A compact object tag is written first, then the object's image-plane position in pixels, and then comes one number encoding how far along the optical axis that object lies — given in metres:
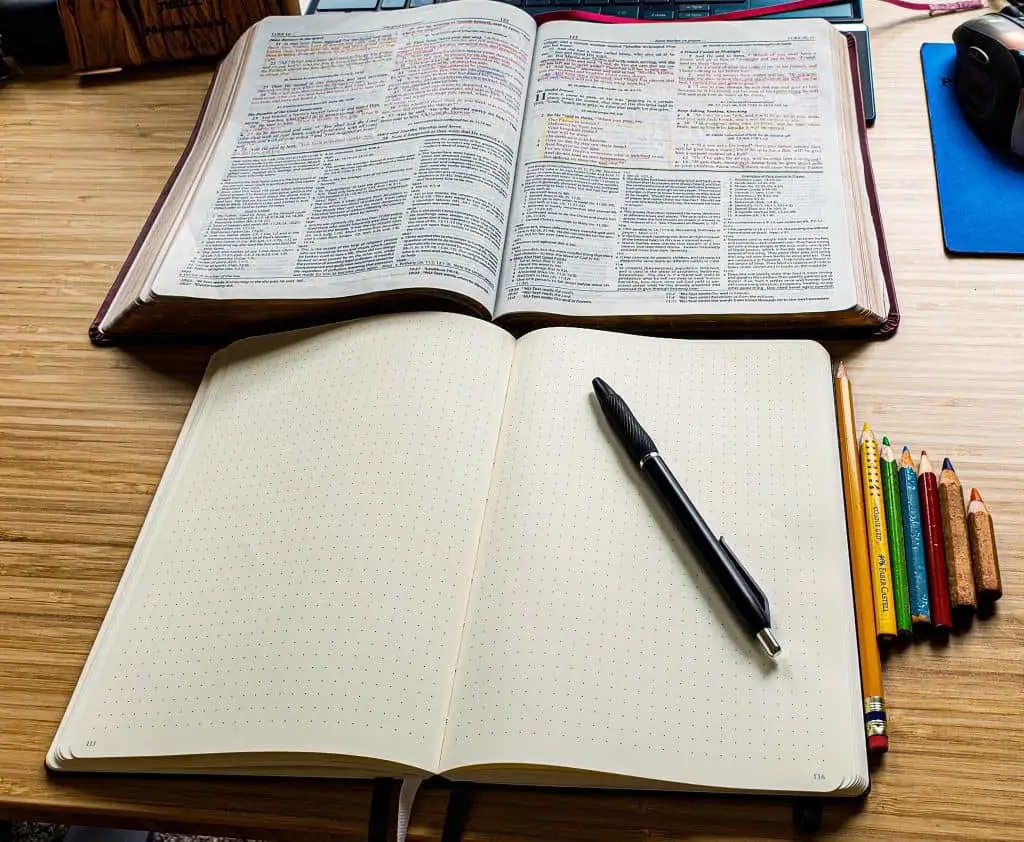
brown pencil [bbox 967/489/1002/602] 0.52
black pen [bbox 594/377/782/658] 0.50
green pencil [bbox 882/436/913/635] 0.52
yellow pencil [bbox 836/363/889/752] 0.48
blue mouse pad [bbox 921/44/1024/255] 0.71
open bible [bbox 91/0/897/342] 0.66
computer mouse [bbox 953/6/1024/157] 0.74
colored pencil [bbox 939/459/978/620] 0.52
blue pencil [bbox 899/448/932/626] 0.52
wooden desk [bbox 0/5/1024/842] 0.47
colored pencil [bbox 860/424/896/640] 0.51
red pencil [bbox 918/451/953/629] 0.52
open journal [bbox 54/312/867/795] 0.47
